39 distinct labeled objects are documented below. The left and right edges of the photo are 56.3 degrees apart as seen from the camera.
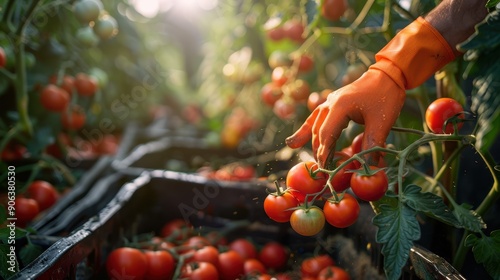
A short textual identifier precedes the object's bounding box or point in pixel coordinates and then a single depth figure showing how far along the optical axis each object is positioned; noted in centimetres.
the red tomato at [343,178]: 96
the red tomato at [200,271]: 128
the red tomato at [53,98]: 183
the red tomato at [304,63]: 175
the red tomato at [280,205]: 96
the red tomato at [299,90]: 169
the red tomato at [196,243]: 146
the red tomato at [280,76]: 177
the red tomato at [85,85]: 201
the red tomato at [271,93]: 182
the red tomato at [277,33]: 190
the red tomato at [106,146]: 257
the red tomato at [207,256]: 138
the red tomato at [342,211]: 91
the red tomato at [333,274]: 130
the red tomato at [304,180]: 95
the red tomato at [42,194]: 167
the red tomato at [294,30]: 186
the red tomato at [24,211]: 152
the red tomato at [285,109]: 175
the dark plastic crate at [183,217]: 117
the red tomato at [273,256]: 154
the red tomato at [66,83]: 194
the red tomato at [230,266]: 138
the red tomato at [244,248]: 155
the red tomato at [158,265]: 131
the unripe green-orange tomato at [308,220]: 90
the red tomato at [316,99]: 142
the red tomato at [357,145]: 110
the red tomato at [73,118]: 199
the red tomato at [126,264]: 125
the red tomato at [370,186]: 88
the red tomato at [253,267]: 142
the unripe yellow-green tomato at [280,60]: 181
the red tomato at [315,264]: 140
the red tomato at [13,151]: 186
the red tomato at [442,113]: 101
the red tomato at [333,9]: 148
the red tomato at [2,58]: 151
